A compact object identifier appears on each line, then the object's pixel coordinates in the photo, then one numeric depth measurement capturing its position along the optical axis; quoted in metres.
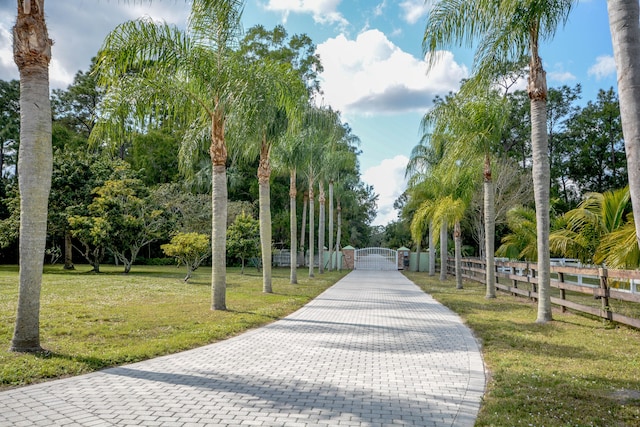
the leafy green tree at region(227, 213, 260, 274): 21.55
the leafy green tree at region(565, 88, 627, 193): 31.84
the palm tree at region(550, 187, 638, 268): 10.97
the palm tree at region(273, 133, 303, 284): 17.38
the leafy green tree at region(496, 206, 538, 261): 17.58
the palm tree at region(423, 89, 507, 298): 13.05
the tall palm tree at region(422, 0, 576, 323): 8.04
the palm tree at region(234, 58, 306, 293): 9.80
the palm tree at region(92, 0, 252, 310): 8.99
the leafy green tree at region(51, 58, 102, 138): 37.41
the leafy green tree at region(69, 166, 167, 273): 20.81
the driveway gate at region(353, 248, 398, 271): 34.41
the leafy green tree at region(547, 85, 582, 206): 33.88
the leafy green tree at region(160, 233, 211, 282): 17.12
